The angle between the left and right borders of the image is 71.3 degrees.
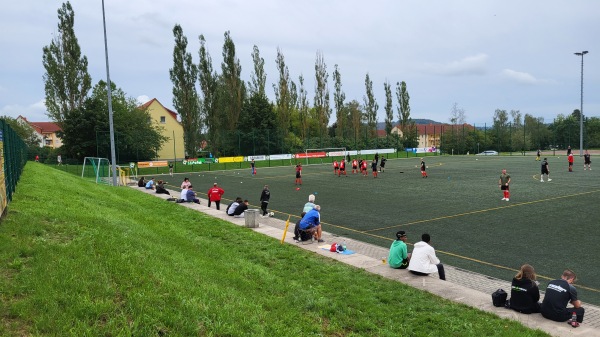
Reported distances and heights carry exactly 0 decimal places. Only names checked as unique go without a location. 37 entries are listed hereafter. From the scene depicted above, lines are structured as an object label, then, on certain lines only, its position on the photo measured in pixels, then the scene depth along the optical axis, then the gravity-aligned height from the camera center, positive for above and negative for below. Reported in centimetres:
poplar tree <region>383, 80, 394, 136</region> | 9056 +1026
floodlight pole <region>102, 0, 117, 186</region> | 2584 +348
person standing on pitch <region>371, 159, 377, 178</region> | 3458 -134
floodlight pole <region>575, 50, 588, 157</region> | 5340 +393
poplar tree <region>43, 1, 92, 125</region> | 5356 +1129
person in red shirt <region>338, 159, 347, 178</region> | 3749 -130
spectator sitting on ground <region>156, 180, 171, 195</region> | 2564 -205
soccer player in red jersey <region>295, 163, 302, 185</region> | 3058 -160
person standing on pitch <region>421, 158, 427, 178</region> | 3422 -171
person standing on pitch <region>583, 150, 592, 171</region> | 3528 -105
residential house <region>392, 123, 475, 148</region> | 8611 +461
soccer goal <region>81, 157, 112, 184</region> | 3522 -128
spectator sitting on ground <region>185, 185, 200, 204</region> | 2150 -215
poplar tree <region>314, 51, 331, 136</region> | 8356 +1056
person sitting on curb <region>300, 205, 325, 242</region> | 1270 -216
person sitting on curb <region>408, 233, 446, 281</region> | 898 -244
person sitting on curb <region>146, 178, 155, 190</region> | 2834 -201
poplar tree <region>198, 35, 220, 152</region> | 6650 +997
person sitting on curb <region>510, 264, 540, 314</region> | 706 -249
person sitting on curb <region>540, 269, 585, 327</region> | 665 -252
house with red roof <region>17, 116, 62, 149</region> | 10286 +617
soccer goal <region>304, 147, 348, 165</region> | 6363 -14
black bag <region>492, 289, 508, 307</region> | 727 -260
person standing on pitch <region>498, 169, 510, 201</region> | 2039 -179
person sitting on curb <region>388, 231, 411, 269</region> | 960 -243
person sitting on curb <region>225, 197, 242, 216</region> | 1728 -218
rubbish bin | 1498 -232
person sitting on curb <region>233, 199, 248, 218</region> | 1717 -228
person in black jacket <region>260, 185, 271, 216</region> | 1805 -201
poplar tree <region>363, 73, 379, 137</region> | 9181 +979
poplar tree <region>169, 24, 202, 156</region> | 6269 +1017
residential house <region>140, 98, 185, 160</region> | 7700 +611
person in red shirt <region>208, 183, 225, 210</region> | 2022 -198
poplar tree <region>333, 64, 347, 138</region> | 8606 +1088
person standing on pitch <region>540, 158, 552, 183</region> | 2748 -135
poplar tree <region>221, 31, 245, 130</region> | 6962 +1202
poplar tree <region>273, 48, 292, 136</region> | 7800 +1012
